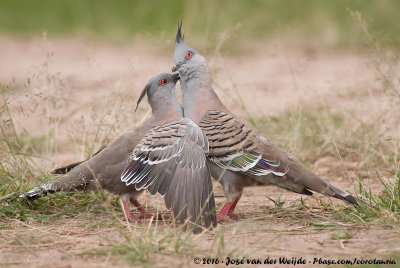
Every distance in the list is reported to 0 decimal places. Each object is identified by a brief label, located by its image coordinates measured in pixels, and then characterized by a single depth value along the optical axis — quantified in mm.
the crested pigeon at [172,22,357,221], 9047
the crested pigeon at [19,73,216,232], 8578
